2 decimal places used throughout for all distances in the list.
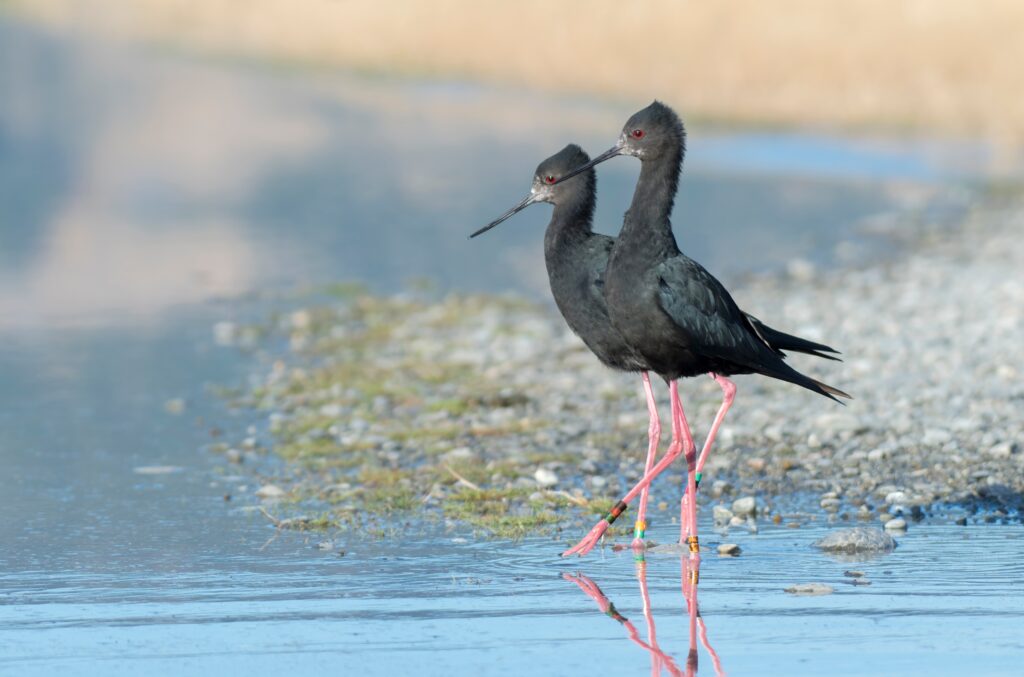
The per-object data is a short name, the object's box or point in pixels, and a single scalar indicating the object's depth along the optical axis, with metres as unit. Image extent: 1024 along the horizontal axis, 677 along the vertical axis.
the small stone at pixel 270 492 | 15.48
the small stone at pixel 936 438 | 16.33
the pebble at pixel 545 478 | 15.66
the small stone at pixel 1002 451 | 15.74
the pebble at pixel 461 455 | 16.58
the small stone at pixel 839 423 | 16.94
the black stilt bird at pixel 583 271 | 14.45
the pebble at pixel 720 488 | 15.34
